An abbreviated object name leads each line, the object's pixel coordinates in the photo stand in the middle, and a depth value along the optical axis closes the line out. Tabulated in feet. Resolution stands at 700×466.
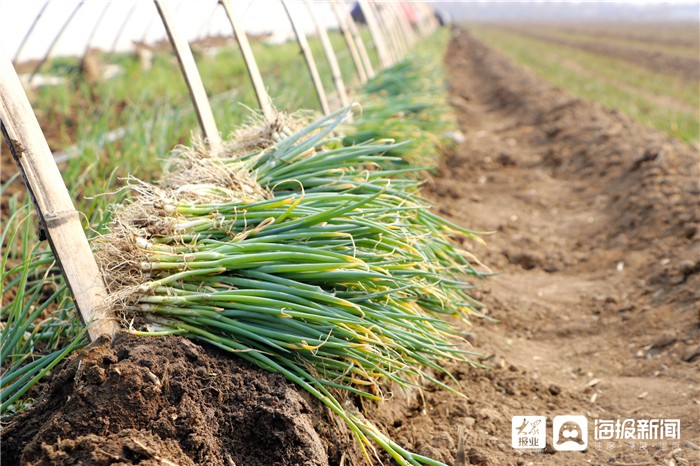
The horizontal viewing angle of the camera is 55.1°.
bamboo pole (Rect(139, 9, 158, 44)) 25.62
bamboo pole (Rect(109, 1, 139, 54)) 23.29
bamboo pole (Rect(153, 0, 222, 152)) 9.06
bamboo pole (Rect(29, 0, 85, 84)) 18.65
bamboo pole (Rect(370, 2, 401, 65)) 33.85
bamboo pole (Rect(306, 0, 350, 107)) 15.57
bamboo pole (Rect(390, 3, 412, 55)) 45.50
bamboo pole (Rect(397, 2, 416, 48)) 49.73
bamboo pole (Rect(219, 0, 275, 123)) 10.76
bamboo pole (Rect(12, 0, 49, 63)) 17.28
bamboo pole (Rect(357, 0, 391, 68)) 25.46
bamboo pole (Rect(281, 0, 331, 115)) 13.67
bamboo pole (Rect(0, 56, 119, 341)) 5.70
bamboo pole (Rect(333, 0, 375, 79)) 21.03
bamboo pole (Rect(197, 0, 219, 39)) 26.82
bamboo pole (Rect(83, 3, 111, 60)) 21.47
